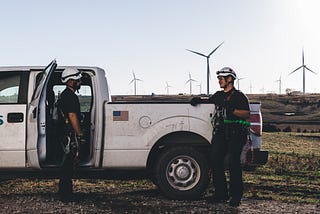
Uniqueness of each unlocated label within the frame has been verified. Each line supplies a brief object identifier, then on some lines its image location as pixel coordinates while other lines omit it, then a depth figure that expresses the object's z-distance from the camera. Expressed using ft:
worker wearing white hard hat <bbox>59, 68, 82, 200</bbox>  18.26
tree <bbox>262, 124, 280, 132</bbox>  90.80
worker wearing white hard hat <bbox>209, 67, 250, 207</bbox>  18.63
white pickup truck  19.04
